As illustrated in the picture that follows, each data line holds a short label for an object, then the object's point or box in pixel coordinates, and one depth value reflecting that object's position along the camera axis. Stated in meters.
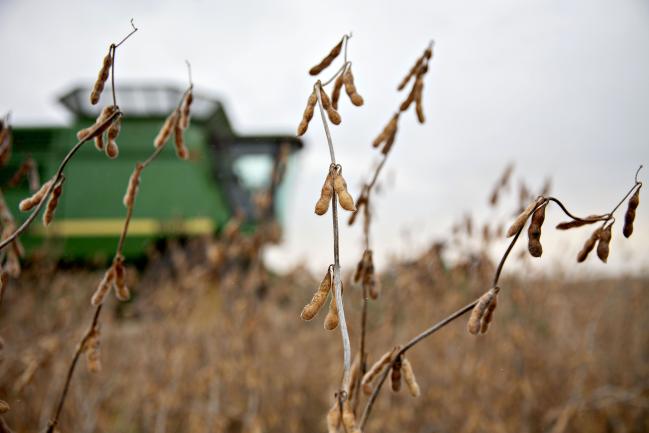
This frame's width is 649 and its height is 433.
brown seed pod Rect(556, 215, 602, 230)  0.84
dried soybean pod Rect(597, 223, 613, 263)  0.84
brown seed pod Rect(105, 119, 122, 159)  0.93
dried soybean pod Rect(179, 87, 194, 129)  1.02
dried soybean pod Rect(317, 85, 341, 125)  0.82
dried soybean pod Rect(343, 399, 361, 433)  0.66
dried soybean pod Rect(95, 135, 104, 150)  0.92
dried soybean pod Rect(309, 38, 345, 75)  0.95
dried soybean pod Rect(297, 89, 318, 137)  0.82
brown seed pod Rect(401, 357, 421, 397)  0.83
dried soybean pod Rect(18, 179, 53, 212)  0.86
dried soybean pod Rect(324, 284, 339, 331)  0.72
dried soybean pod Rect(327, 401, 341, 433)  0.70
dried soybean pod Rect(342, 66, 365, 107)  0.93
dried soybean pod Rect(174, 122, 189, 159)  1.06
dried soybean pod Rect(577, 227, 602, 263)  0.87
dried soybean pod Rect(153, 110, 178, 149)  1.04
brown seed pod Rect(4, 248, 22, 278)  1.08
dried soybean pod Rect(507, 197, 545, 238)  0.77
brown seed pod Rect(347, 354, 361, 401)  0.96
